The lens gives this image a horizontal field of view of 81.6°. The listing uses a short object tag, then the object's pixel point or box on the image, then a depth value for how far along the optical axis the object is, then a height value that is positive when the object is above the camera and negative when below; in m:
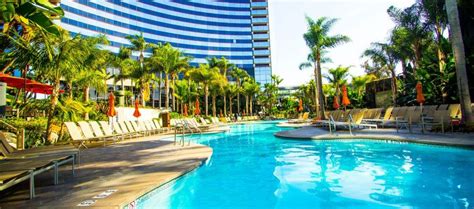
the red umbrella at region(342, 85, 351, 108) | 15.80 +0.71
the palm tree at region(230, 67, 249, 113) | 57.59 +8.37
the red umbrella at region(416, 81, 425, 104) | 12.25 +0.62
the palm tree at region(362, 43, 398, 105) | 24.12 +5.04
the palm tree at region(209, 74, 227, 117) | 41.25 +4.63
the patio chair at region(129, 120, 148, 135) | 15.19 -0.59
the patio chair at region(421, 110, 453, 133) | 10.63 -0.53
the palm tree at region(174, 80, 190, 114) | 50.94 +4.70
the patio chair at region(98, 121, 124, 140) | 11.72 -0.49
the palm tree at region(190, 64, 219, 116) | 39.38 +5.73
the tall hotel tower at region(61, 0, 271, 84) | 56.31 +23.32
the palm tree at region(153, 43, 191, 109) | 30.70 +6.30
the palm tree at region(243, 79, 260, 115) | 55.53 +5.07
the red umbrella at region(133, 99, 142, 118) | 16.23 +0.21
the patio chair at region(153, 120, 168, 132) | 18.31 -0.62
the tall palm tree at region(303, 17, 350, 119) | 20.73 +5.54
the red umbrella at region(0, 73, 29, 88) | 6.89 +1.06
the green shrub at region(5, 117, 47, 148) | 9.80 -0.39
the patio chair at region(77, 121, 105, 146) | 10.07 -0.45
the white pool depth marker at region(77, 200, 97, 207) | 3.29 -1.04
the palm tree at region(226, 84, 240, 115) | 51.98 +4.51
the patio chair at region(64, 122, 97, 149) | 9.15 -0.50
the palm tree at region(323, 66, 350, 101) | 35.97 +4.57
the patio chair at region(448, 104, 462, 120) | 11.46 -0.18
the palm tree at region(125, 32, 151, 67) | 35.78 +9.56
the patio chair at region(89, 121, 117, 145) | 10.90 -0.50
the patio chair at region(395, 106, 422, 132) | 12.52 -0.45
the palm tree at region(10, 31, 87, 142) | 8.66 +1.99
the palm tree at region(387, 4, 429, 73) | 17.44 +5.66
